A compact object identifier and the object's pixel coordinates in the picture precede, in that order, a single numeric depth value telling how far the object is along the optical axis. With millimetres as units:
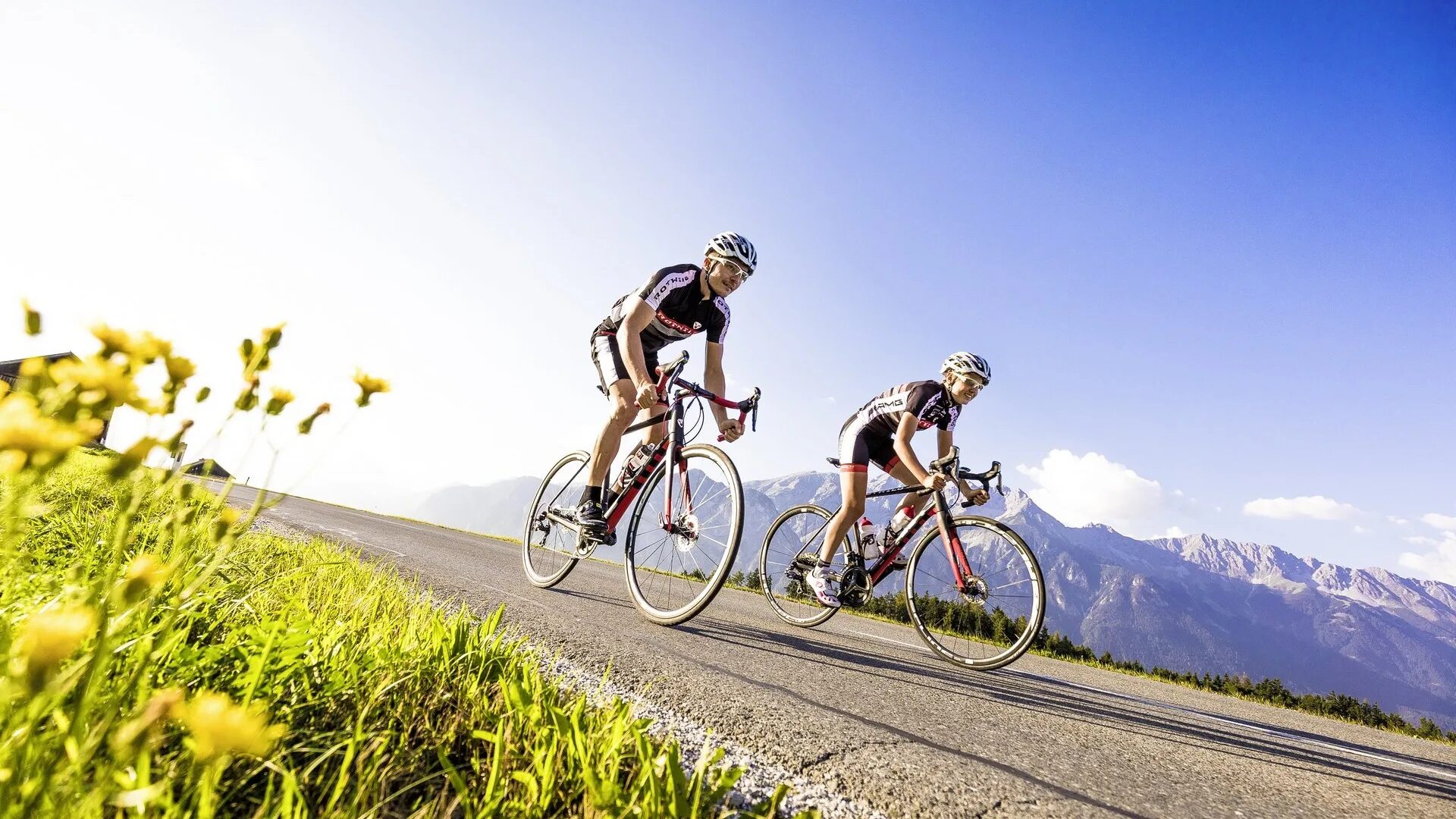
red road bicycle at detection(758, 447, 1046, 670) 4906
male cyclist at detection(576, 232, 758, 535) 4527
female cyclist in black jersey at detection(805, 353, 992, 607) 5445
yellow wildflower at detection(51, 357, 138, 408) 837
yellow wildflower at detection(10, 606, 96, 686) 539
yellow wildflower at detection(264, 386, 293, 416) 1268
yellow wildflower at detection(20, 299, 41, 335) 1091
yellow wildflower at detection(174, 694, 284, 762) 573
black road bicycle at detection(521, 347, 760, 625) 4320
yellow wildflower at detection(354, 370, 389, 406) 1375
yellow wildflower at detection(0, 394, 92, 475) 644
